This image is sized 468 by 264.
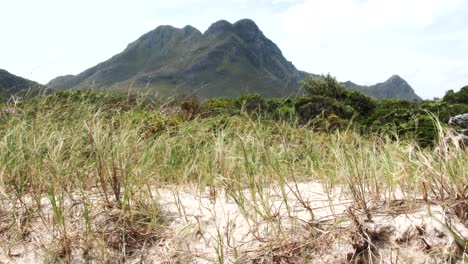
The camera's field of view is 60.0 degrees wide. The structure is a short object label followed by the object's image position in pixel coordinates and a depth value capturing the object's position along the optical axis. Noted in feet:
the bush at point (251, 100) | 46.88
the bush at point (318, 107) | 45.52
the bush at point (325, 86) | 61.87
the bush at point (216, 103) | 30.89
